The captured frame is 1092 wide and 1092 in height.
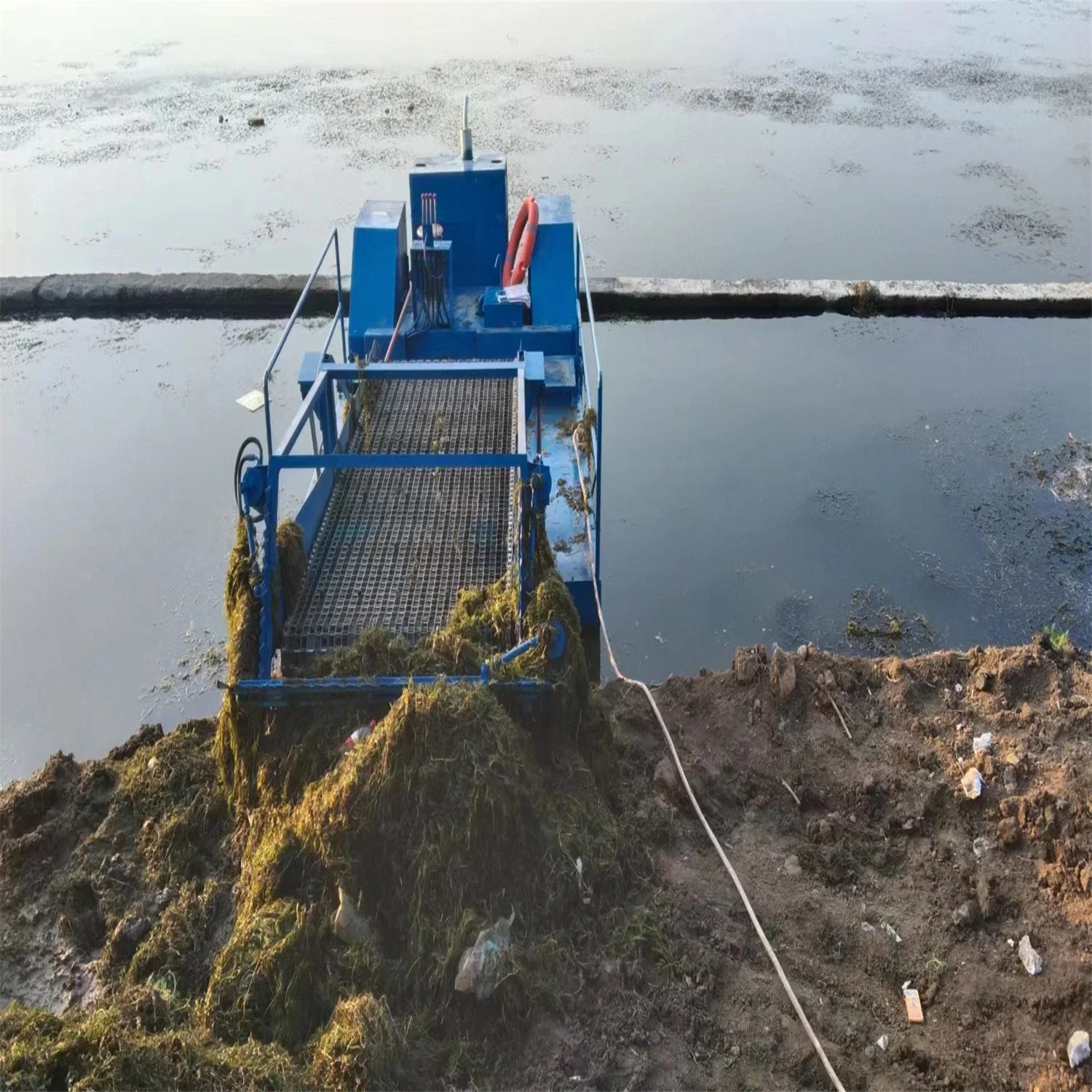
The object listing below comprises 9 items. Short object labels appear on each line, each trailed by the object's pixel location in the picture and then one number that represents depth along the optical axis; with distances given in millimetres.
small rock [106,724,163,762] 6094
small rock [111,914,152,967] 4602
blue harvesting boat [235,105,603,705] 5340
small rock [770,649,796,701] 5910
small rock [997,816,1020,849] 4938
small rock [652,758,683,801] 5406
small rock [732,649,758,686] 6070
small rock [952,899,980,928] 4621
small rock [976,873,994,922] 4664
